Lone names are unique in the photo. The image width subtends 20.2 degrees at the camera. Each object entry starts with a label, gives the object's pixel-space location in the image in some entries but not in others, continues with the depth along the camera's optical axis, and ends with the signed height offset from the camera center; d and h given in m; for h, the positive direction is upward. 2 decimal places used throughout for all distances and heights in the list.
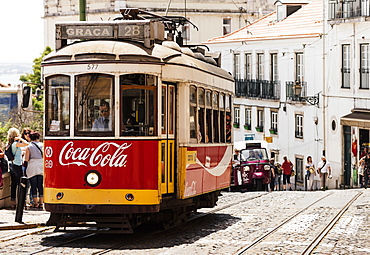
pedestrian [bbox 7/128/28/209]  19.66 -0.07
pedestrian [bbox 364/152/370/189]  36.54 -0.77
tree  83.62 +6.11
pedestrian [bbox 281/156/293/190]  39.62 -0.84
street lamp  49.62 +2.46
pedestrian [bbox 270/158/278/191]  38.32 -0.96
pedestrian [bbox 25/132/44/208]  19.14 -0.15
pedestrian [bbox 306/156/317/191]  42.78 -1.01
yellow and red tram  15.71 +0.38
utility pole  19.73 +2.65
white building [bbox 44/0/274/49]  80.94 +10.92
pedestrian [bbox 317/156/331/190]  42.00 -0.88
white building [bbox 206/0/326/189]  50.13 +3.63
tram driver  15.82 +0.45
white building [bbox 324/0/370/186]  44.31 +2.76
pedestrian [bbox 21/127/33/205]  19.36 +0.23
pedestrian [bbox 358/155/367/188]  37.31 -0.83
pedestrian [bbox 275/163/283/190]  40.25 -0.99
